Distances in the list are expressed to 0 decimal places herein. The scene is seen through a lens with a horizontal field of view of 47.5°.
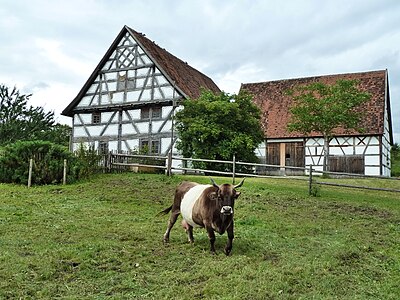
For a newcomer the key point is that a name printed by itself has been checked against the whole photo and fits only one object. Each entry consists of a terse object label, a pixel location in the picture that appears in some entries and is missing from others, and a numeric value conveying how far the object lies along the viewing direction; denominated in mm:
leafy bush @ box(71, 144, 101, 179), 18172
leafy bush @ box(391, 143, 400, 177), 33875
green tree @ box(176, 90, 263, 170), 22594
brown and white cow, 7395
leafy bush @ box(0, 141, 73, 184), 17359
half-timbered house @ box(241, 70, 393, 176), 27609
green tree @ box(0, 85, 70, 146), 34519
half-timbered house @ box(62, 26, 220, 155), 27781
